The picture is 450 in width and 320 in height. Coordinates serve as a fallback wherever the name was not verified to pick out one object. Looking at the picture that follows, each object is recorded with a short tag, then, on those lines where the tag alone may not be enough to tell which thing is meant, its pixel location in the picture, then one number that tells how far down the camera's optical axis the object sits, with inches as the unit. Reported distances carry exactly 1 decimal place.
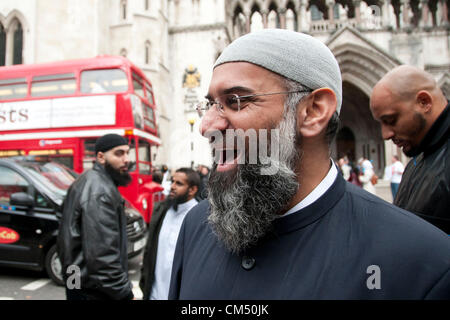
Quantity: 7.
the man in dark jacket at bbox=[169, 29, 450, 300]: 34.6
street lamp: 474.6
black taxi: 183.5
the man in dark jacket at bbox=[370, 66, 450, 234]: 64.1
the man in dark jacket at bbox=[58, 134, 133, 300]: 87.0
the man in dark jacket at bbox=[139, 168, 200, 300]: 107.7
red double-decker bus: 317.1
